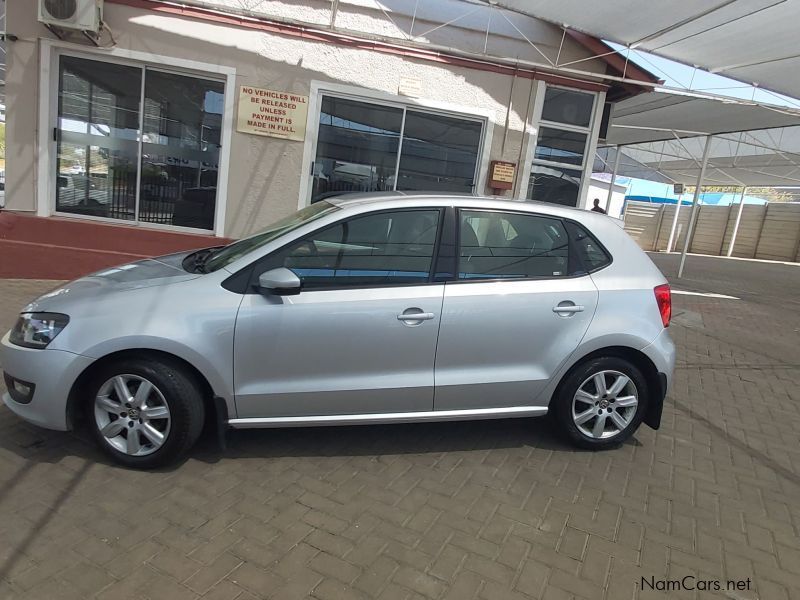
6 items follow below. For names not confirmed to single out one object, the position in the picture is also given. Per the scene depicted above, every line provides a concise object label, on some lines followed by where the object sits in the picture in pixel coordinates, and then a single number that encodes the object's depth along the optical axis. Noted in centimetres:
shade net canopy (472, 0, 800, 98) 627
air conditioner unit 643
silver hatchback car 306
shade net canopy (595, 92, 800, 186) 1018
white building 709
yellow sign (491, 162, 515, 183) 792
